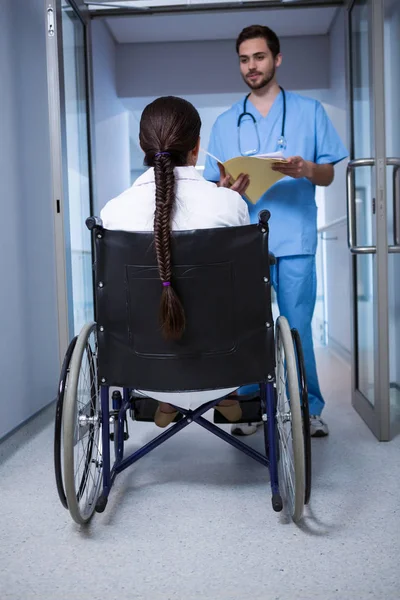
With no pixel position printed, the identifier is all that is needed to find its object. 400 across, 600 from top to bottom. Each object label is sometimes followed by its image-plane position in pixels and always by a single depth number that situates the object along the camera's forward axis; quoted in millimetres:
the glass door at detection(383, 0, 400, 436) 2365
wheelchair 1369
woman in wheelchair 1425
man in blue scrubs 2160
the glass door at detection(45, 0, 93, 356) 2109
